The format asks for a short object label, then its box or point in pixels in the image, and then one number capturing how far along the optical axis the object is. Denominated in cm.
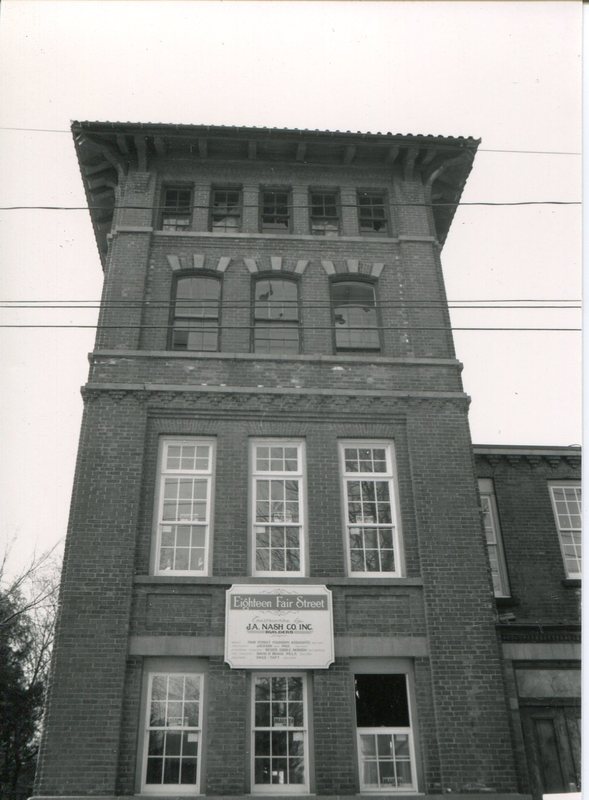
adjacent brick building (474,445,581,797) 1148
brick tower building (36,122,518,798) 1047
